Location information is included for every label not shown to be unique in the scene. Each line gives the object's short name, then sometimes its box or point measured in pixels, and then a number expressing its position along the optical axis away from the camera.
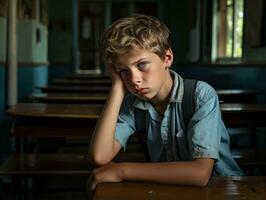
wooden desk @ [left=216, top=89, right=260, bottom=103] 4.18
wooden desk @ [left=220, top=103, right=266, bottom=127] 2.96
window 5.86
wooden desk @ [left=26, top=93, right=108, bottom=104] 3.79
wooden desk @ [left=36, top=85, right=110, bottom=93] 4.61
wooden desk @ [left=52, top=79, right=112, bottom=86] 5.50
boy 1.29
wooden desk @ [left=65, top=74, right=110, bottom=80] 6.76
